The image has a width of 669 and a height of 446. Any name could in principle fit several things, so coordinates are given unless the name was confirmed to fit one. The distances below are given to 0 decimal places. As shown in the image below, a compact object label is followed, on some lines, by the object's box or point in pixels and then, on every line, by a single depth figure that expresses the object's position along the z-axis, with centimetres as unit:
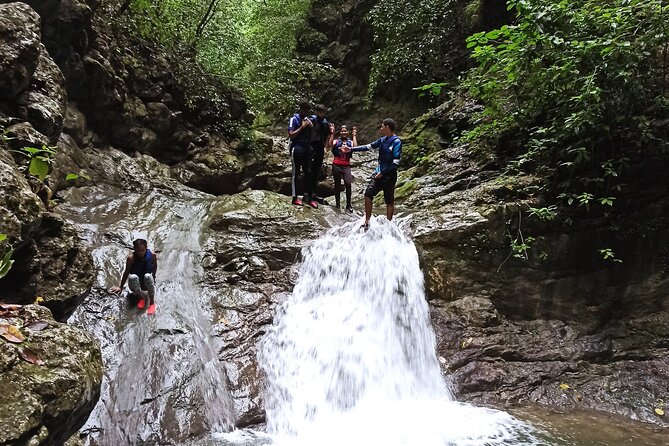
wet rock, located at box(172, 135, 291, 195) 1284
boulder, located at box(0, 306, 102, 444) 268
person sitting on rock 622
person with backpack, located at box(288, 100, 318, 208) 841
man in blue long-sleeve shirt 731
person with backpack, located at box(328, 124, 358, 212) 886
